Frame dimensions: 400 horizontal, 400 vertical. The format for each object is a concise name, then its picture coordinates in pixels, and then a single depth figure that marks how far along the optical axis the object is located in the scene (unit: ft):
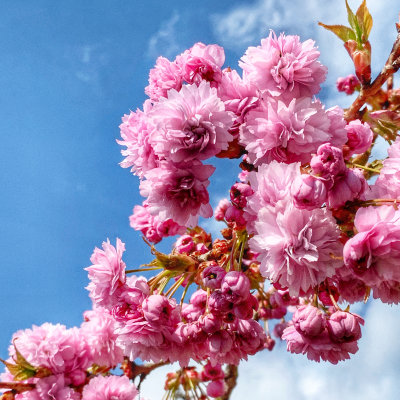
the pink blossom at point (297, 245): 1.05
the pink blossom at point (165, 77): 1.23
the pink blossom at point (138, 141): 1.20
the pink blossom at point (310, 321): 1.11
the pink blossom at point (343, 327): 1.11
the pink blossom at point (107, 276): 1.28
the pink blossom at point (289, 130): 1.12
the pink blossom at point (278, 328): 2.70
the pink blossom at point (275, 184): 1.06
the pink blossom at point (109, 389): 1.47
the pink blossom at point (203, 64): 1.21
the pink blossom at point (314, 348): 1.13
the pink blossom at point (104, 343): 1.62
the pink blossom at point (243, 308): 1.17
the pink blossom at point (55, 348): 1.55
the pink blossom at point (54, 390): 1.50
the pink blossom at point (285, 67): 1.16
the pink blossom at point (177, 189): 1.15
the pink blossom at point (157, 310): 1.21
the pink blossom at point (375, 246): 1.00
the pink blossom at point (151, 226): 1.42
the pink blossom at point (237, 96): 1.17
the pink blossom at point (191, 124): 1.12
